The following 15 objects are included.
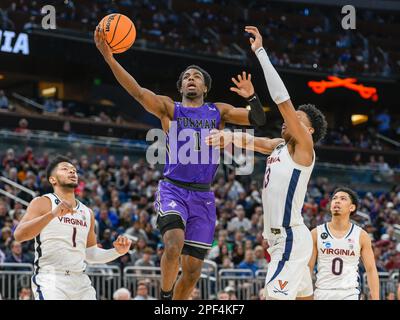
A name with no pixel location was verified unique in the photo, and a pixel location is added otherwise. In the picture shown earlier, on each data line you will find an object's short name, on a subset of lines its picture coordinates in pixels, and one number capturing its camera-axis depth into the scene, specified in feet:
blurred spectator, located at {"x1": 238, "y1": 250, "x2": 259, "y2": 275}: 53.11
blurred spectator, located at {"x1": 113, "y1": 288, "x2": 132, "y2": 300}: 42.42
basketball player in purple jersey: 27.55
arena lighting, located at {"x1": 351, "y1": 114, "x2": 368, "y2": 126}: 121.80
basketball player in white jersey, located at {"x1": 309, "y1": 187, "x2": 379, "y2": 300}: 29.40
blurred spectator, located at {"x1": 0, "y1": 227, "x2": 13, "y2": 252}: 47.78
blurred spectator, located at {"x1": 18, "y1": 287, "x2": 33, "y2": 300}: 42.09
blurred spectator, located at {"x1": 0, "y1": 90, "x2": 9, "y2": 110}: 80.90
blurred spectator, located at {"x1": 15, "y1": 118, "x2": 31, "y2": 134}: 71.41
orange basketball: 28.27
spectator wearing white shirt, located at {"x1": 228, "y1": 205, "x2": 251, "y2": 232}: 61.52
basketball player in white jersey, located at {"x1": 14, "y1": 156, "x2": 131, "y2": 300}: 25.14
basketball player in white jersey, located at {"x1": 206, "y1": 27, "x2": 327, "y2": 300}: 25.00
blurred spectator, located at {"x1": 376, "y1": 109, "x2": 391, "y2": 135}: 116.26
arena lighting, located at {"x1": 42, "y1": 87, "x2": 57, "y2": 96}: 103.46
